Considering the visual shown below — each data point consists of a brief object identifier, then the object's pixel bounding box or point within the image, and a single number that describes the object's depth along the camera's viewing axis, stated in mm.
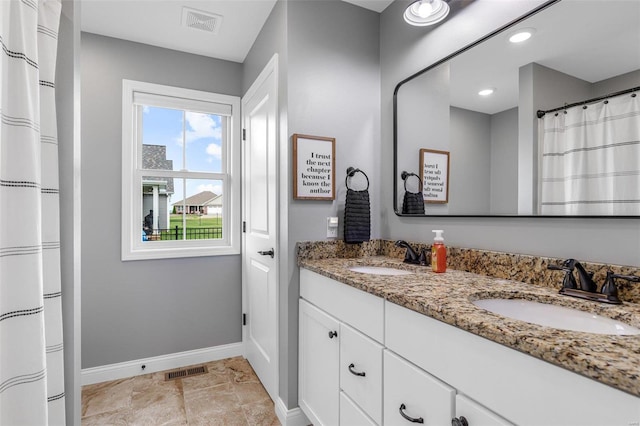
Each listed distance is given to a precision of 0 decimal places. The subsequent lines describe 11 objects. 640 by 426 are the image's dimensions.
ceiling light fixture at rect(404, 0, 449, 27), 1535
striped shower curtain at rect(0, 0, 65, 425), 803
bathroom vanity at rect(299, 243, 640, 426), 614
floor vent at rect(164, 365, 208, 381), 2377
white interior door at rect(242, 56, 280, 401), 1995
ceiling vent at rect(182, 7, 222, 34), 2062
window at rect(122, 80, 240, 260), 2424
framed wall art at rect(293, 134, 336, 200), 1795
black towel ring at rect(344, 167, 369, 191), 1949
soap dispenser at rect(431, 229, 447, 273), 1459
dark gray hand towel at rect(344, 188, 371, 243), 1861
